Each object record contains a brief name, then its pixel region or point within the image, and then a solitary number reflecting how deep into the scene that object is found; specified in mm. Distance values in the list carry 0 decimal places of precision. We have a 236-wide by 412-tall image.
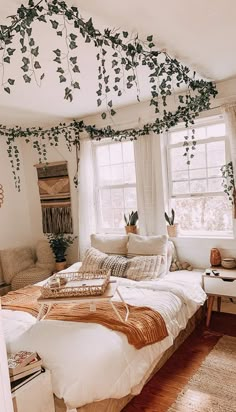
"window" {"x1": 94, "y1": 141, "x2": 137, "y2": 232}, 4211
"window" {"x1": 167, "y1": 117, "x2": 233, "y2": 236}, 3512
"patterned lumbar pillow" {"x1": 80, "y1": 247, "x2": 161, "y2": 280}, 3246
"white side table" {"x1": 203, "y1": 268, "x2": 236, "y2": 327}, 2998
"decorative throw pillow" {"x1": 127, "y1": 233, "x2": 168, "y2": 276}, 3408
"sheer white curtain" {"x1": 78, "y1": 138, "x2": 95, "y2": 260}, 4363
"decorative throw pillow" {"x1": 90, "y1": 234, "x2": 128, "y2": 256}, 3716
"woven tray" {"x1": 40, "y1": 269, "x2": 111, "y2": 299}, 2336
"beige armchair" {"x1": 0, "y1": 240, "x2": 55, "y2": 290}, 4211
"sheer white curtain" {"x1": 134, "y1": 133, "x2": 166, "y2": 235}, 3803
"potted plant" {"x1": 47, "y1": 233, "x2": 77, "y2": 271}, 4465
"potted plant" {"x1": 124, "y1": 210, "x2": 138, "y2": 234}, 4008
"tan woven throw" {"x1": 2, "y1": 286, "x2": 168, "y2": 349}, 2131
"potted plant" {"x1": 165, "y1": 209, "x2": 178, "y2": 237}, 3750
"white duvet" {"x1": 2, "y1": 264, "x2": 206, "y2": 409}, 1744
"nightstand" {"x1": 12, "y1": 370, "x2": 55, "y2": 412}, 1536
